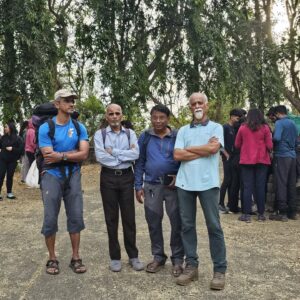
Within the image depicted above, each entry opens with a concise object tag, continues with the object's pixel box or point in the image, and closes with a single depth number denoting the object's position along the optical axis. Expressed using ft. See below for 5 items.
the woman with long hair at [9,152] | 28.55
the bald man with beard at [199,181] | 12.65
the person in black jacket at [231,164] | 23.78
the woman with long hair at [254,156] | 21.49
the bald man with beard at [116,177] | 14.05
